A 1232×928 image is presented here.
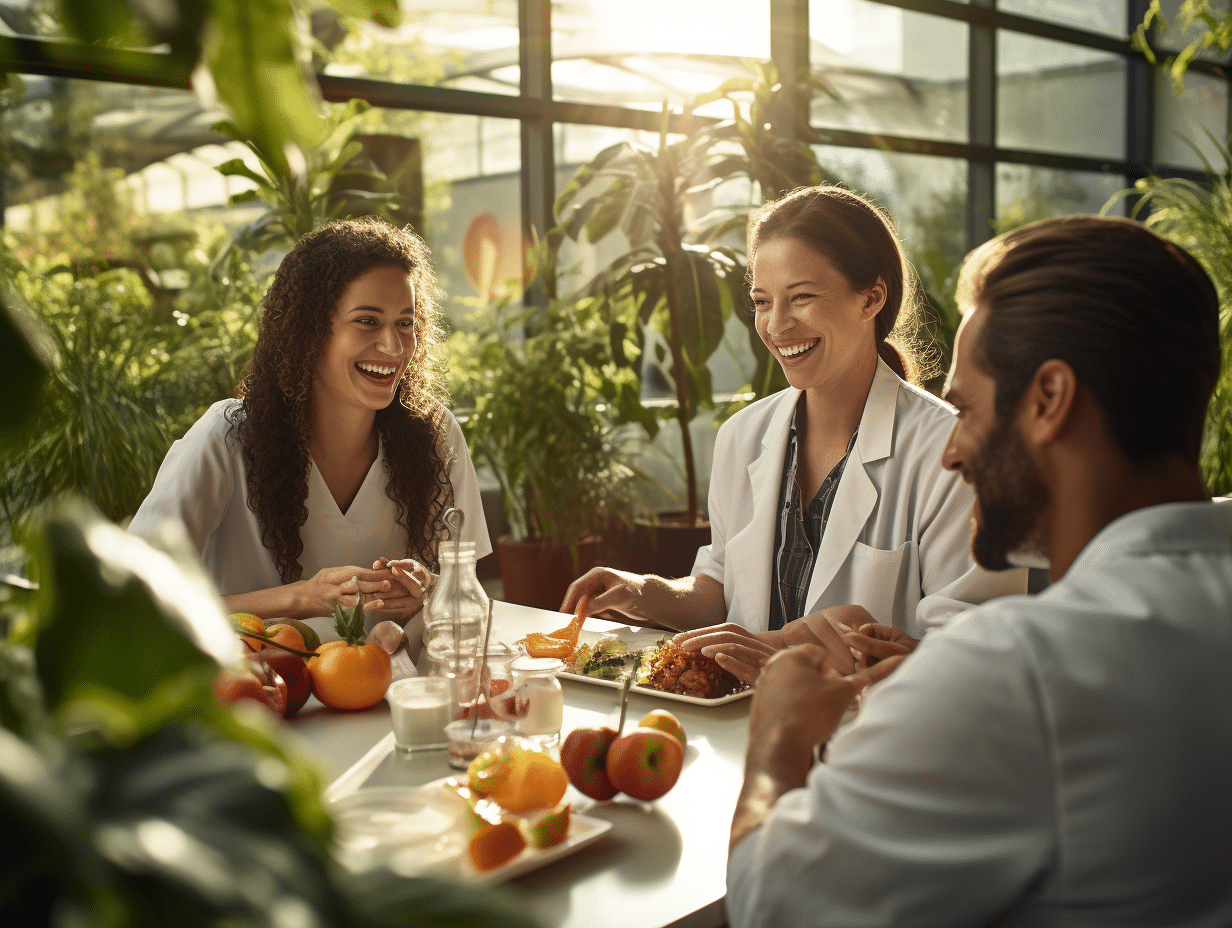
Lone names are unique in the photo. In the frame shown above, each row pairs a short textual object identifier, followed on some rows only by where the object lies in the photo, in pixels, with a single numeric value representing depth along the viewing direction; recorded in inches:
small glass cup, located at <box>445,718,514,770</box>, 57.9
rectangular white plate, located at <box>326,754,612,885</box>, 42.5
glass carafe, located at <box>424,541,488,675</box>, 67.1
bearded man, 35.7
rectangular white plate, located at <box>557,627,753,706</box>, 68.9
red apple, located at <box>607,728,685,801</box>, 52.2
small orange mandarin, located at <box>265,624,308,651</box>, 69.4
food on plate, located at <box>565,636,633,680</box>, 74.9
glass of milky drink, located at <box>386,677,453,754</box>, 60.4
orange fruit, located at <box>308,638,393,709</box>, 67.6
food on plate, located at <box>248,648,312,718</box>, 66.6
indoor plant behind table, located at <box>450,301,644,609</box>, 169.9
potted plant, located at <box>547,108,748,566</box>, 182.2
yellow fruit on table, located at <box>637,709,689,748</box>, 56.9
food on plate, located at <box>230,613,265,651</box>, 68.0
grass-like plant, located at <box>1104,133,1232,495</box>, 176.4
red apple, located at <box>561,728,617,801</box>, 53.4
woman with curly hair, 94.2
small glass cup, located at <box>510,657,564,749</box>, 60.6
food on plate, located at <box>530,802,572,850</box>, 45.9
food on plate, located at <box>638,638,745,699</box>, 70.1
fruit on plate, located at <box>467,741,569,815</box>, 49.3
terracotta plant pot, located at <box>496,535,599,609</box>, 170.4
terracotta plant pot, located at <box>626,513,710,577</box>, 183.3
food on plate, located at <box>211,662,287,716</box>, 53.4
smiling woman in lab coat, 91.1
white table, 43.5
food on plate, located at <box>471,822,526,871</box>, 43.9
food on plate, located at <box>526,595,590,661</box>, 78.1
